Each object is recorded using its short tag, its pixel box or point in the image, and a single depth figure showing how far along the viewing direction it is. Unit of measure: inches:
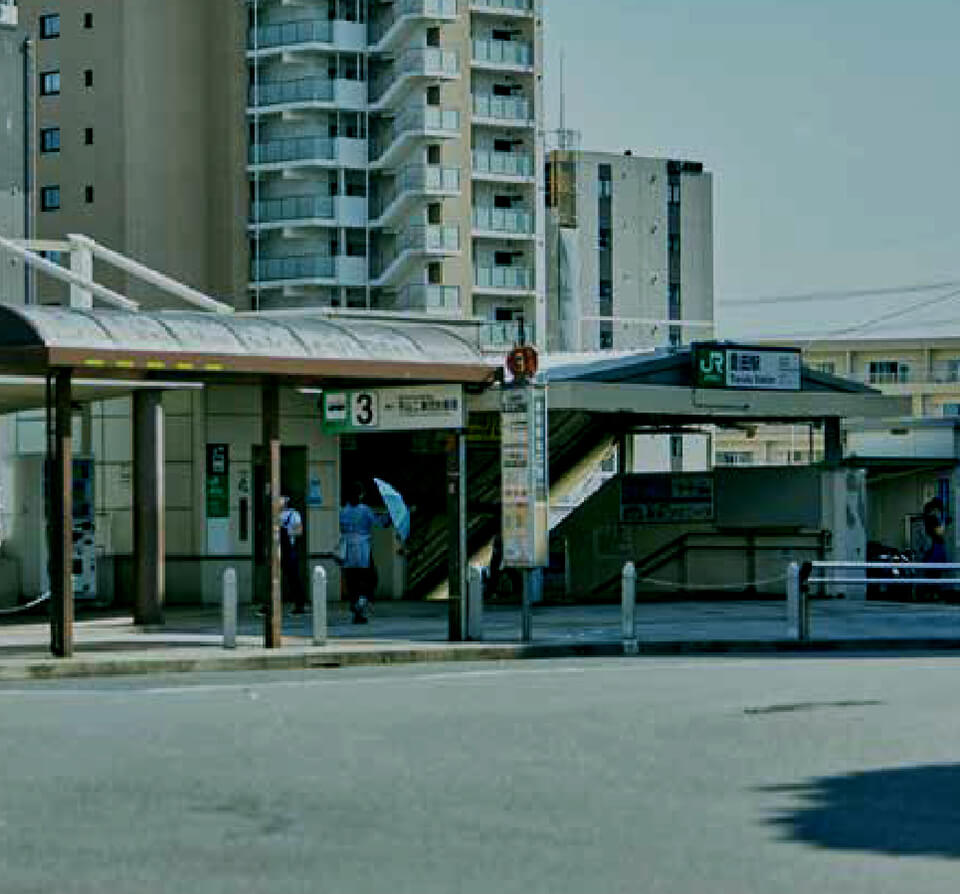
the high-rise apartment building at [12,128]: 2404.0
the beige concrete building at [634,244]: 4338.1
